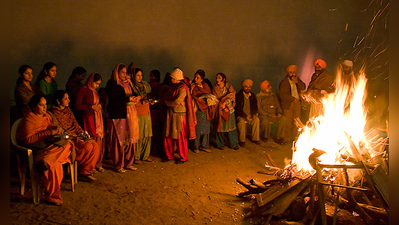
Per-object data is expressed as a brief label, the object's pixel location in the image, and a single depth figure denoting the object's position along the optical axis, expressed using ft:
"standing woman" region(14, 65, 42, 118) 15.64
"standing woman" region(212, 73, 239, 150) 23.22
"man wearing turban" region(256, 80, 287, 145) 25.60
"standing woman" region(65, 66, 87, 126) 18.12
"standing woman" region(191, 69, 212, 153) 22.08
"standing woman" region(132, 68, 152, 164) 19.03
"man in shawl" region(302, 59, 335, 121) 24.28
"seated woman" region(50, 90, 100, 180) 15.19
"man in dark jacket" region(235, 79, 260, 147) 24.34
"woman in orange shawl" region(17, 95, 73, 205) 12.96
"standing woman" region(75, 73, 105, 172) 16.31
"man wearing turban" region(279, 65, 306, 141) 25.64
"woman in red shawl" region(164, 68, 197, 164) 19.06
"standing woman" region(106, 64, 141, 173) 17.04
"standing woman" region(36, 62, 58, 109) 16.88
